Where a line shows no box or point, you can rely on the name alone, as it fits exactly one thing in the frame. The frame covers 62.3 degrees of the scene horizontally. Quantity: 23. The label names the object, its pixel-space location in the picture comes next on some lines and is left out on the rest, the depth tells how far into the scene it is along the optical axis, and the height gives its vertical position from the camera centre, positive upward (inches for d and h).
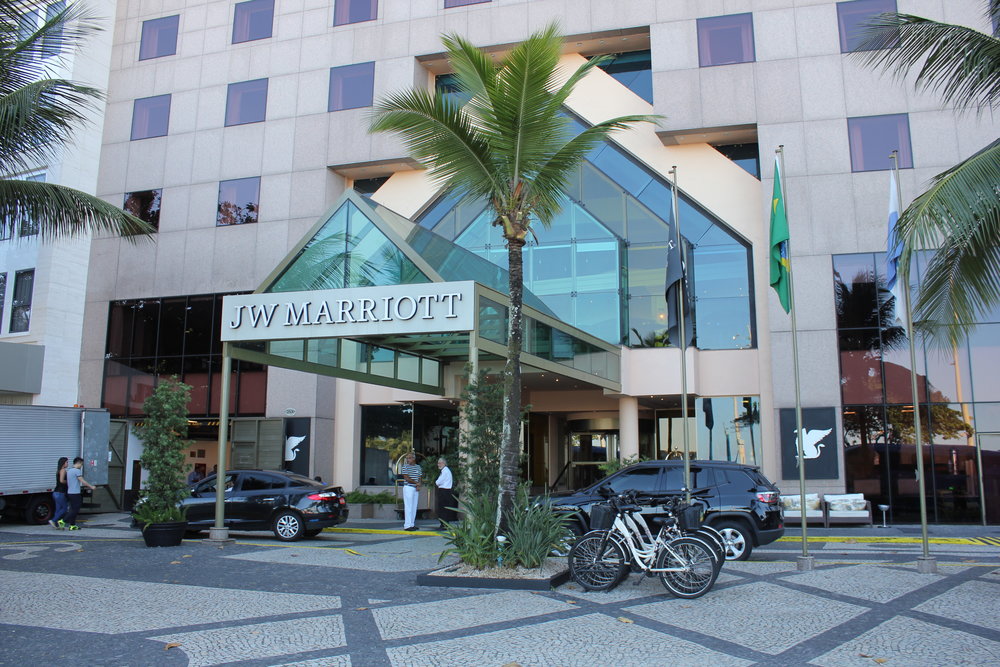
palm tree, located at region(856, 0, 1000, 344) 377.4 +117.9
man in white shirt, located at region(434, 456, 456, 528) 724.7 -33.9
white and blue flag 478.9 +113.0
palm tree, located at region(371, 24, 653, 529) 454.0 +181.7
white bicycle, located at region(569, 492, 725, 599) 378.3 -44.8
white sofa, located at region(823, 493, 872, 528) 783.1 -47.1
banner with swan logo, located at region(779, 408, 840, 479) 846.5 +14.4
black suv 528.4 -25.0
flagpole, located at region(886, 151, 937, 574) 452.8 -5.3
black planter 576.7 -57.4
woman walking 758.5 -42.0
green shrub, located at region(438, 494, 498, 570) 430.9 -42.0
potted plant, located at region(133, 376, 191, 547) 581.0 -12.9
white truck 775.1 -0.3
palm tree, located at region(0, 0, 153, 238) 527.8 +224.5
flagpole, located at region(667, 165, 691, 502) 597.0 +113.2
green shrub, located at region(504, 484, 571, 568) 426.3 -40.5
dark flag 616.7 +130.2
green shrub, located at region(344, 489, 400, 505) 929.5 -50.0
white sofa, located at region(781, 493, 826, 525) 782.5 -47.7
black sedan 655.8 -42.9
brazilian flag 521.0 +134.3
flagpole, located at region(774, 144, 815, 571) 473.1 -27.6
